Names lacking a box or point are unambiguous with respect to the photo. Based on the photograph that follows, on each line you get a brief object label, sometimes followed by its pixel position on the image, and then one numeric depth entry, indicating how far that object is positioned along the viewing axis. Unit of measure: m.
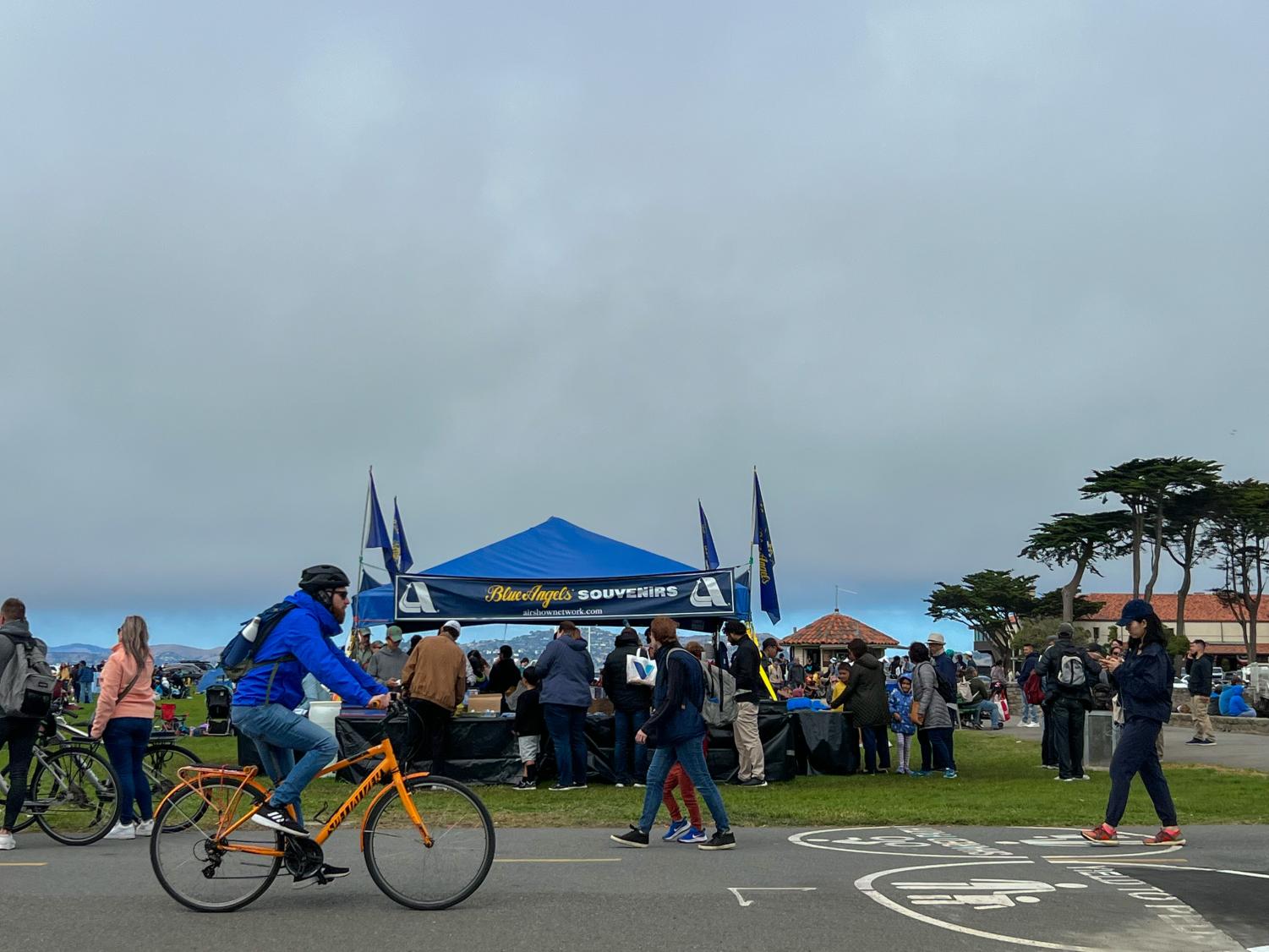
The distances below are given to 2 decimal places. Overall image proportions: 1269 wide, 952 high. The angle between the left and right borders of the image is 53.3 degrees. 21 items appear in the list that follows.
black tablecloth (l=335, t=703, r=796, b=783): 15.09
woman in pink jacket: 10.12
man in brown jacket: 14.57
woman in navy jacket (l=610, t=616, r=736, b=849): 9.55
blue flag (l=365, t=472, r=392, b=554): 28.48
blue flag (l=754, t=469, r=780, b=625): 20.17
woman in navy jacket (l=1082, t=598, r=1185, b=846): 9.59
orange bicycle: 6.85
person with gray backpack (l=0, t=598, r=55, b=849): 9.54
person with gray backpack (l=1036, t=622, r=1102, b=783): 15.99
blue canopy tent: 17.16
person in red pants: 9.88
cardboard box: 19.03
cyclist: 6.84
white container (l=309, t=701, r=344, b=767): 14.71
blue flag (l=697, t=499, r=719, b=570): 26.39
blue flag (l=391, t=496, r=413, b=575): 29.09
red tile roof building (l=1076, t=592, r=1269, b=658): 120.44
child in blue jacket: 17.47
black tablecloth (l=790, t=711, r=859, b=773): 16.72
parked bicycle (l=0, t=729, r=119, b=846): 10.05
